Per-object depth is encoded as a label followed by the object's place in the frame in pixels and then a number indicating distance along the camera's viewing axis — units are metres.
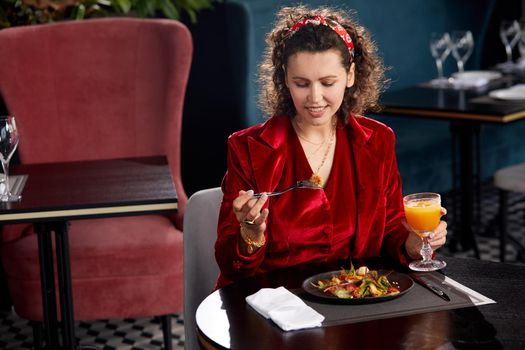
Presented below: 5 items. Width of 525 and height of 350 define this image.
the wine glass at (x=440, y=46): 4.91
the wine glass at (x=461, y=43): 4.90
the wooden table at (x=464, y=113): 4.15
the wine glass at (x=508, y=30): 5.22
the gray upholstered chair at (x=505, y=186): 4.06
